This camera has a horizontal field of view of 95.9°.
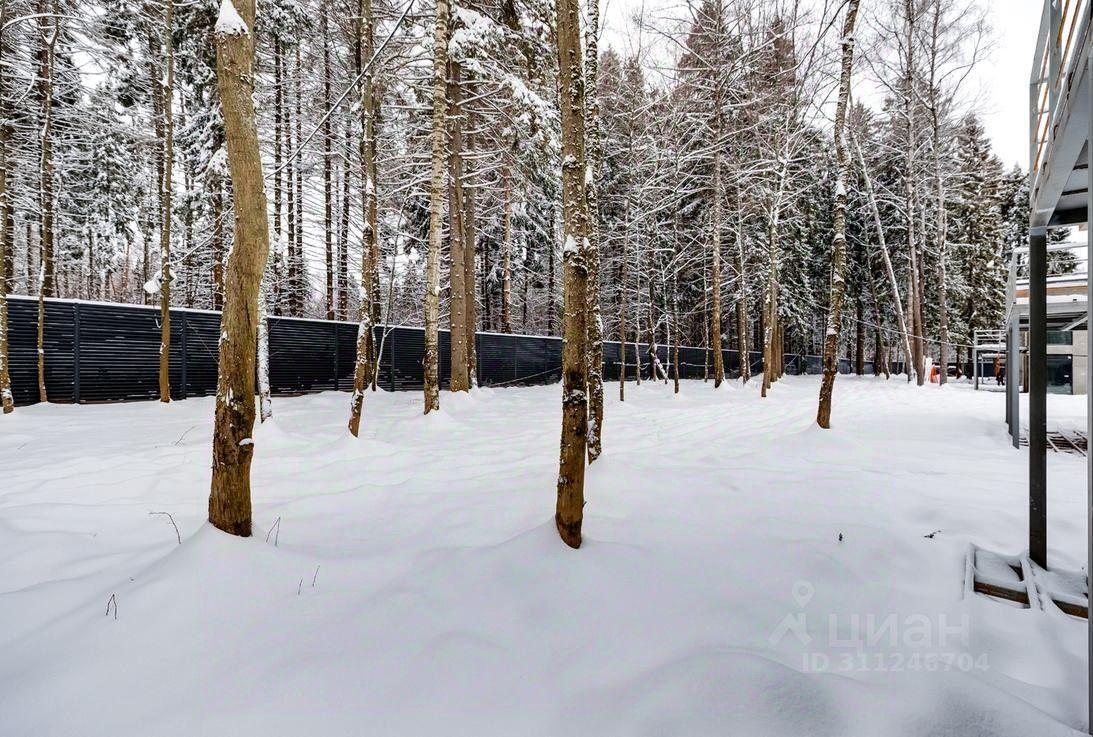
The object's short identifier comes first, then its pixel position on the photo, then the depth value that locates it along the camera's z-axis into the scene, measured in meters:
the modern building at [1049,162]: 1.91
